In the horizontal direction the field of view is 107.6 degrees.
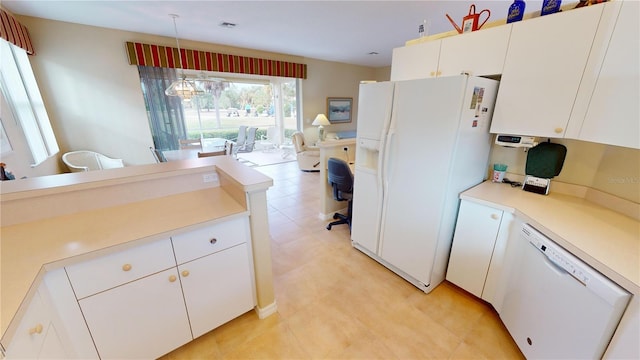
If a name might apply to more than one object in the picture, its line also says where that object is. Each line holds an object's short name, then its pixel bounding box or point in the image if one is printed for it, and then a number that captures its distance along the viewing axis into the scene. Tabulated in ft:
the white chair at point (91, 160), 11.84
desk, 9.57
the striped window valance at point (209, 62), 13.03
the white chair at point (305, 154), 17.20
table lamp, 20.72
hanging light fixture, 11.36
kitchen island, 3.36
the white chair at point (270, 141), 25.82
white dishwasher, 3.19
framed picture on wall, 22.75
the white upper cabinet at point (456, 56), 5.33
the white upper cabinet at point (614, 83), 3.73
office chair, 8.38
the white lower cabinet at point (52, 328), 2.59
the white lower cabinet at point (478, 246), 5.32
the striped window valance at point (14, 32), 8.40
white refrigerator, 5.27
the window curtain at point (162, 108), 13.92
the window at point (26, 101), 9.24
